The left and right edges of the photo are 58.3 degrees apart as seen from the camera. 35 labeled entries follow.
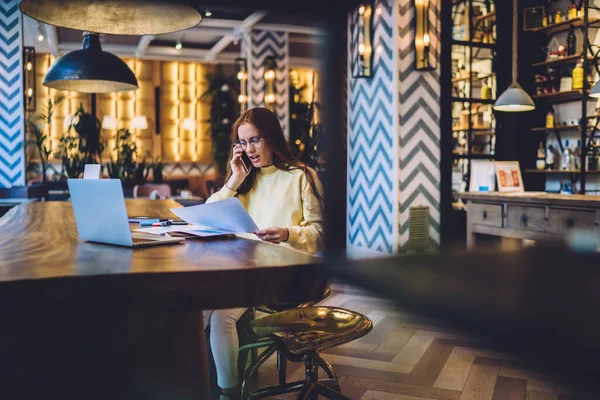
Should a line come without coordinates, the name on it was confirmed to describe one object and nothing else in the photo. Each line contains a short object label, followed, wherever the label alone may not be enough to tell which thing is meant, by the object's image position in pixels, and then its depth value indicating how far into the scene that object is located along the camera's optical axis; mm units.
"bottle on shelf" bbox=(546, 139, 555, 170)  4938
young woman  1912
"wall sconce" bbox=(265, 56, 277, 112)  8203
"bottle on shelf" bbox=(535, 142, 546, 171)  4793
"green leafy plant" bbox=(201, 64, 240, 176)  10484
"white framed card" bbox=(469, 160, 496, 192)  4156
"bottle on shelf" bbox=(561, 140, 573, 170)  4656
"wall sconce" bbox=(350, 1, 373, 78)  4926
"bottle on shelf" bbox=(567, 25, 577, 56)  4621
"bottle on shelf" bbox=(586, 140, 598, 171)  4441
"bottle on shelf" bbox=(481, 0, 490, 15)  5035
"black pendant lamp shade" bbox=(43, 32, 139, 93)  2455
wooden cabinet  3256
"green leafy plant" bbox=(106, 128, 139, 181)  6582
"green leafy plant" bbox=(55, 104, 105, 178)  6395
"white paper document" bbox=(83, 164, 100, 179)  2352
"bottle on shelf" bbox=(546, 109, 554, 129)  4821
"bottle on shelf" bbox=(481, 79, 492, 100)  5168
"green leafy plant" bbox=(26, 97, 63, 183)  5575
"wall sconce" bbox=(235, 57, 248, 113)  8516
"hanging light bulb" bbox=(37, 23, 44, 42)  7633
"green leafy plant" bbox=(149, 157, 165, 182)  7211
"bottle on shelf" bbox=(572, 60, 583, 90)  4438
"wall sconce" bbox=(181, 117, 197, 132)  10391
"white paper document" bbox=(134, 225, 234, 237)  1553
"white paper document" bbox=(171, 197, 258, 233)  1437
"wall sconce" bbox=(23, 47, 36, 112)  5898
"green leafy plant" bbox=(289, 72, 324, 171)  8775
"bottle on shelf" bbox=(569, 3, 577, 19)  4480
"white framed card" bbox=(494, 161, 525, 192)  4094
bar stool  1546
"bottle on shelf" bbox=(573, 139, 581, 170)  4594
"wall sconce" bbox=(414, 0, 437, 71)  4738
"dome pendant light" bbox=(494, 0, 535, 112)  3736
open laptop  1187
